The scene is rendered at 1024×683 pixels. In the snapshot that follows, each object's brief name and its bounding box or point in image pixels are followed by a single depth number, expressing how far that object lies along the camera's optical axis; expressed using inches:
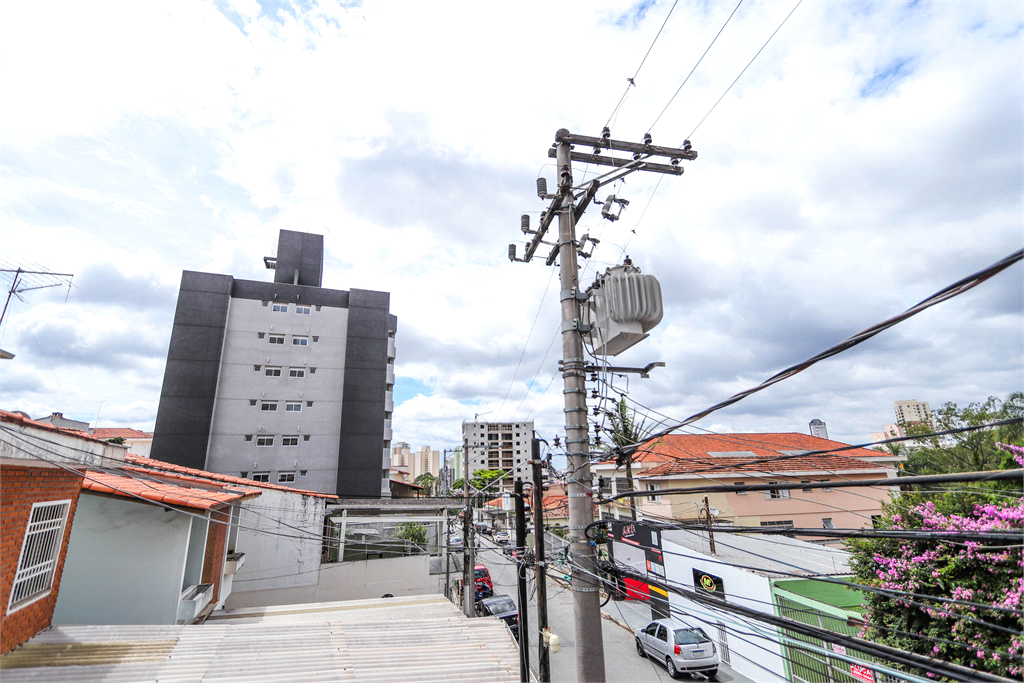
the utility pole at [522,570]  346.9
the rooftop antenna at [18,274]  393.5
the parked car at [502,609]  828.6
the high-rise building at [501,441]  4040.4
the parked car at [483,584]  1124.3
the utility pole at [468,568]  652.7
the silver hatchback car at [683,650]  659.4
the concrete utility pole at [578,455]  247.9
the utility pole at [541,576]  311.7
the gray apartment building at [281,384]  1334.9
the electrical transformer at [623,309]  269.3
